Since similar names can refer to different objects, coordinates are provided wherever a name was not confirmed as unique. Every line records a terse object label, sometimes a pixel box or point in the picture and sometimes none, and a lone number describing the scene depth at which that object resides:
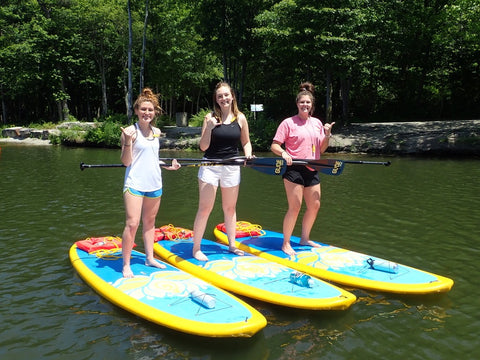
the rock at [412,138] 20.28
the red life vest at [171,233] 6.64
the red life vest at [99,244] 6.03
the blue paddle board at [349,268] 4.77
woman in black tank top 5.36
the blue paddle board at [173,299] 3.82
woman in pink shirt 5.70
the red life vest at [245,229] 6.86
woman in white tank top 4.83
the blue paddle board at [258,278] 4.34
